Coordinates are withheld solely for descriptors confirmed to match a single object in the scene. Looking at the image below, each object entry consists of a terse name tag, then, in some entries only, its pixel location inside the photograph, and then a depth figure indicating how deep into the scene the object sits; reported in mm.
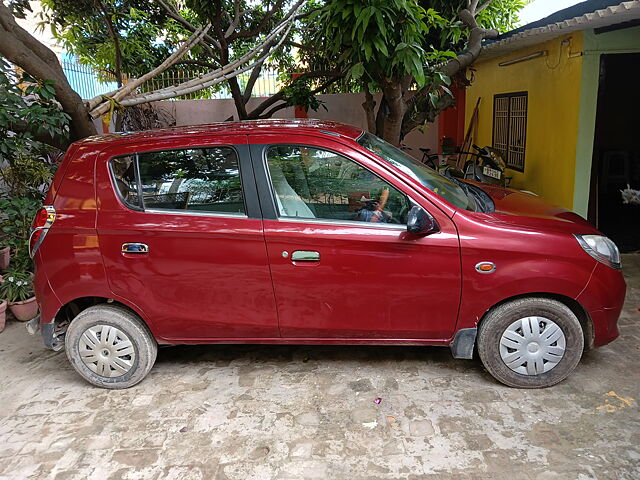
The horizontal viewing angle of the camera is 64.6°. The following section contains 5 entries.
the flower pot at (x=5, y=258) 5703
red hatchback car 3123
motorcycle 7297
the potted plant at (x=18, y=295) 4887
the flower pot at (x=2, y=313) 4679
